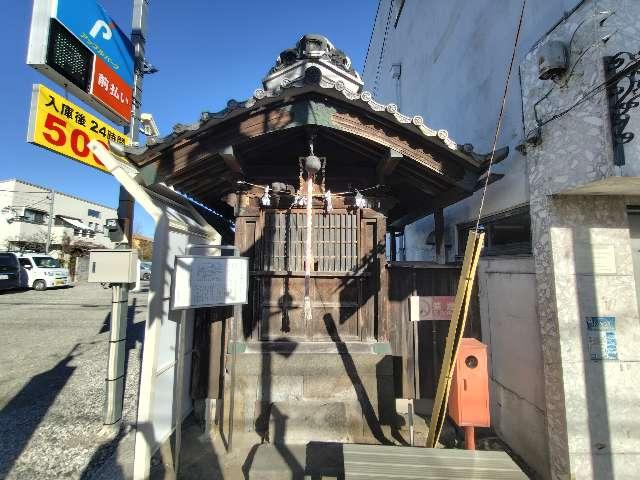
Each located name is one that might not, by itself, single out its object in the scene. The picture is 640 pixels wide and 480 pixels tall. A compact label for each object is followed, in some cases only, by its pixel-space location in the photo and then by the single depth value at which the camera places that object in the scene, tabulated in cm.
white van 2200
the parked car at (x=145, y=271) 3139
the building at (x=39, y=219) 3161
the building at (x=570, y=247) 369
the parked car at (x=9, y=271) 2034
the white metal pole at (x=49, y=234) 3084
